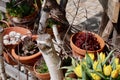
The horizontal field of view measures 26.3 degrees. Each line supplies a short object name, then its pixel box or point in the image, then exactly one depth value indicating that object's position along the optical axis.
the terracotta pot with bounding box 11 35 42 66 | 1.98
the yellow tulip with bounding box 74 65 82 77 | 1.67
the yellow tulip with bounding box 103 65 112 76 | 1.64
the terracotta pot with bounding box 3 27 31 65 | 2.08
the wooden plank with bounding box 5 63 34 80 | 1.94
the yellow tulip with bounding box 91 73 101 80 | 1.63
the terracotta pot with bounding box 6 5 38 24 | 2.61
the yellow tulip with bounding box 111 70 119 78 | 1.62
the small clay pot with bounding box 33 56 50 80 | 1.87
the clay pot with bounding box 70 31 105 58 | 1.98
